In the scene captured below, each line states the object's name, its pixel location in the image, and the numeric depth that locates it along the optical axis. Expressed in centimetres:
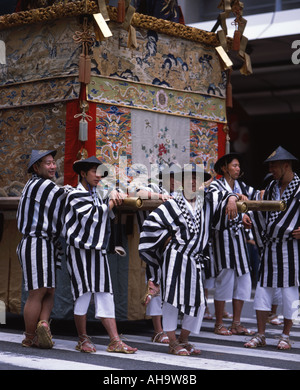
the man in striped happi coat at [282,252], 743
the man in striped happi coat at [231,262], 862
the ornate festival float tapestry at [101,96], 820
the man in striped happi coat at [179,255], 679
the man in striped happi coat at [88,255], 694
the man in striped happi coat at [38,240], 714
